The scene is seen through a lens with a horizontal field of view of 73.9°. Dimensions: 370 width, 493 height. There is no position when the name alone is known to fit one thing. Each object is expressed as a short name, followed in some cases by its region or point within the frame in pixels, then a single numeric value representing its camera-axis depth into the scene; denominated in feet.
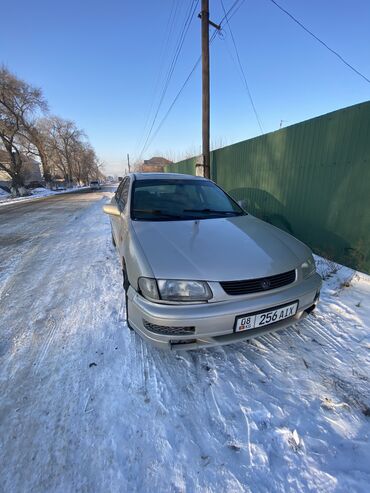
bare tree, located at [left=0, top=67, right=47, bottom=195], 77.77
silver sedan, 5.68
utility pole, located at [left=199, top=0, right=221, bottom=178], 23.53
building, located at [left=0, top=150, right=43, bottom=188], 93.93
